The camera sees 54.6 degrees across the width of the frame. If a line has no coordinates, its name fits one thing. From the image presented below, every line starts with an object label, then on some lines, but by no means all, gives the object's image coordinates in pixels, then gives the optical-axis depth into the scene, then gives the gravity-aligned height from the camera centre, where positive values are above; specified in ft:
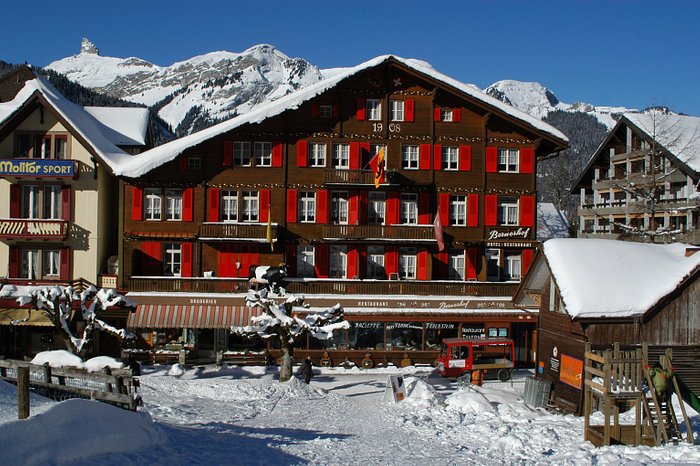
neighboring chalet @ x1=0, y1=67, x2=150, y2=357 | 115.03 +6.26
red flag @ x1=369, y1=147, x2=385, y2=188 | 117.08 +13.76
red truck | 103.04 -16.92
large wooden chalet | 117.60 +5.77
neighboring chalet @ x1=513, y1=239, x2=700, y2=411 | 79.97 -6.40
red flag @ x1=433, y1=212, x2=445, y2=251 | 118.42 +2.33
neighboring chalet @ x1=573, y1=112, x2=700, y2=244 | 154.92 +17.98
